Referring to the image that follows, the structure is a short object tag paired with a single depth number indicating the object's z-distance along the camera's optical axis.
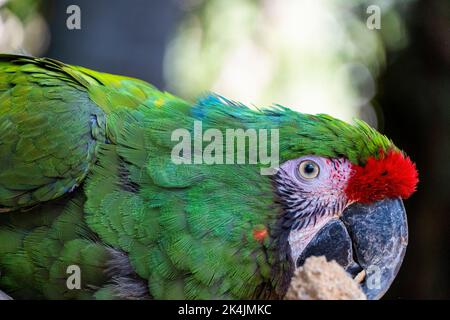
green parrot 0.66
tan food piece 0.64
